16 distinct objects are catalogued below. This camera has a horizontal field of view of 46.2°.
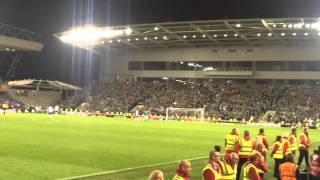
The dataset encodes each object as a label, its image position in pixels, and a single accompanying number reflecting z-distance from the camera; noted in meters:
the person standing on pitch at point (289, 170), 9.06
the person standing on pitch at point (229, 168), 8.70
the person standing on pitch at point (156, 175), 5.89
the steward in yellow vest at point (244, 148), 12.98
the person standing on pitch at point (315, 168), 10.21
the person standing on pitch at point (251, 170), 8.27
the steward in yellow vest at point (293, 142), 14.53
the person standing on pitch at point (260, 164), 9.63
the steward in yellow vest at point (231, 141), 13.60
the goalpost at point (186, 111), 53.70
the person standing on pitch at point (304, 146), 15.78
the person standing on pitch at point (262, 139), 13.65
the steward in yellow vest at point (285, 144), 13.74
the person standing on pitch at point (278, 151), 13.81
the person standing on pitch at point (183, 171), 7.05
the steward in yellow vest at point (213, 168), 8.10
